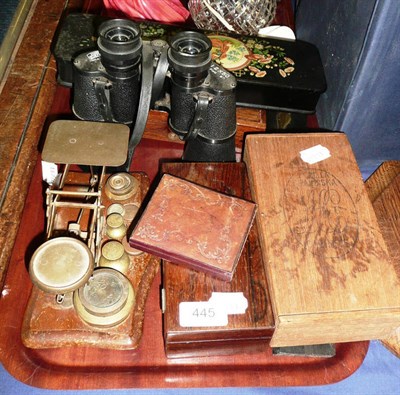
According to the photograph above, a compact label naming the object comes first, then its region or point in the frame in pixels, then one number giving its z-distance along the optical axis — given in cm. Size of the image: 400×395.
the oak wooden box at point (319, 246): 77
